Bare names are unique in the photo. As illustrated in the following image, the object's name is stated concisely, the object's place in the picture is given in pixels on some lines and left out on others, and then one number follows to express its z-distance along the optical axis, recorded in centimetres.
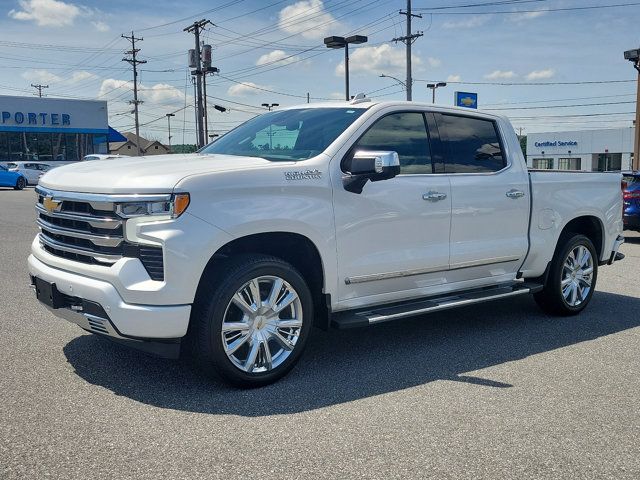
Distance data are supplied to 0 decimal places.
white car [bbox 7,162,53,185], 3956
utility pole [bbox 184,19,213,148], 3800
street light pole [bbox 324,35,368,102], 2678
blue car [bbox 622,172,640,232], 1258
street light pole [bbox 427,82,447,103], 5056
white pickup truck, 402
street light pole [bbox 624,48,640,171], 2412
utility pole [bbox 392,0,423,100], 3403
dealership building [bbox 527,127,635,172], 7238
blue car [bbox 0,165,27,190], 3453
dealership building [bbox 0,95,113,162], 4894
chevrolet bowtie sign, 1917
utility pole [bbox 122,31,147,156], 6569
